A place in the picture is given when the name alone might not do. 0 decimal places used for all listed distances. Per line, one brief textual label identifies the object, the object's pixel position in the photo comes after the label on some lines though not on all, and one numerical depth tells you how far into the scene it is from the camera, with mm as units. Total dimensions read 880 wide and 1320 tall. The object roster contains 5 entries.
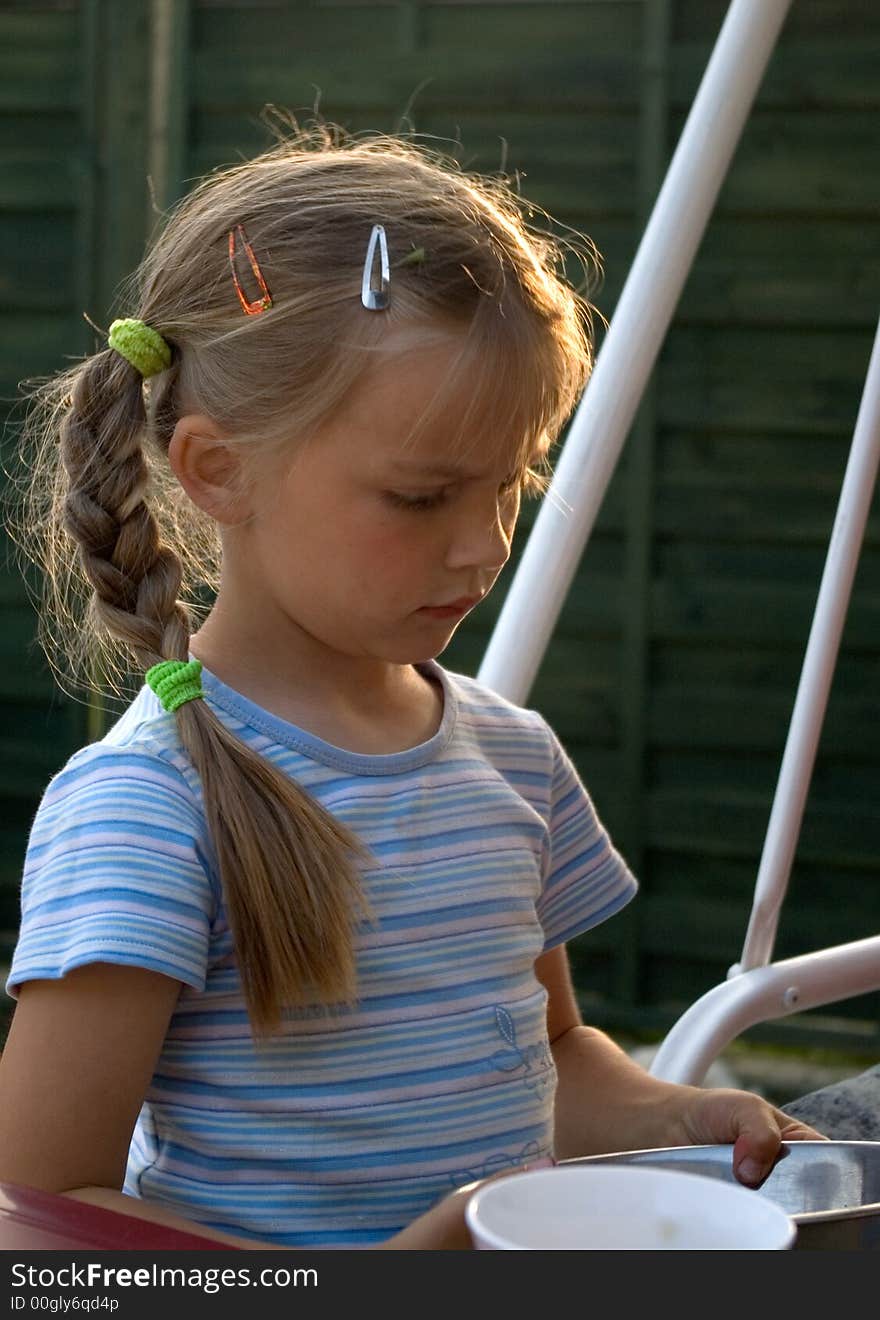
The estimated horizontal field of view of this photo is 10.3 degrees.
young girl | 2211
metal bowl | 2140
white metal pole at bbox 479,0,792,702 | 2540
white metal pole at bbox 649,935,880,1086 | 2499
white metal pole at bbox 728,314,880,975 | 2535
